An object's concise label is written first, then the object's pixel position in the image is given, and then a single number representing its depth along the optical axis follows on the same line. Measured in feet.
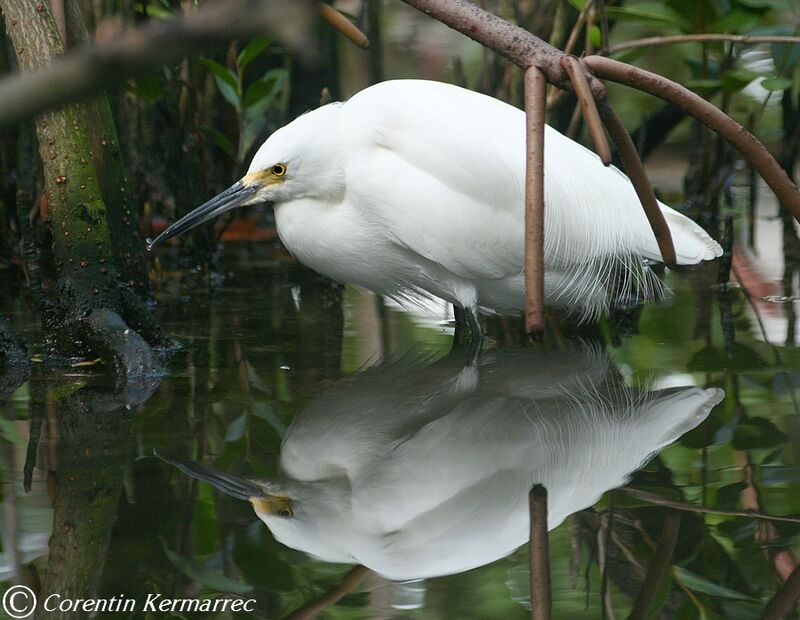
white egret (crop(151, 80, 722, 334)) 21.33
